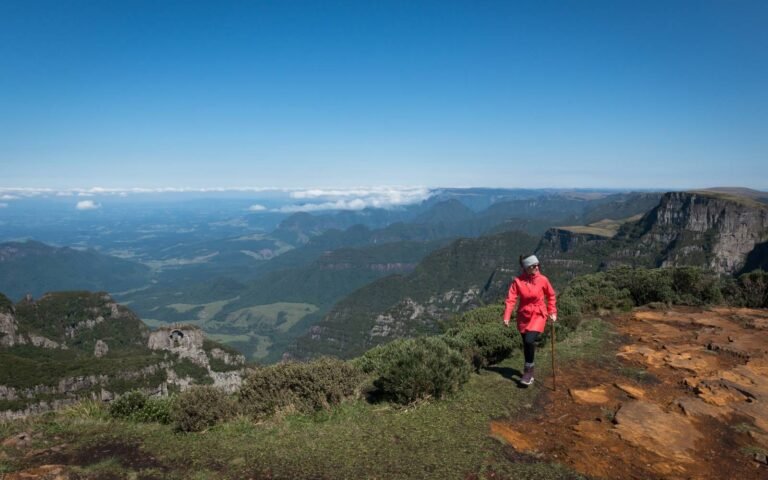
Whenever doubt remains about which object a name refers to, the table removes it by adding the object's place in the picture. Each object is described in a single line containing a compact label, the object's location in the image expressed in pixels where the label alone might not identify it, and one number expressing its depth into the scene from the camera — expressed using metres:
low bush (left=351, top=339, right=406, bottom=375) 10.81
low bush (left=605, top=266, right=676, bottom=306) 17.73
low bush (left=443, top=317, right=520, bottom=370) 10.63
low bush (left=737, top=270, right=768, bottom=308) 17.73
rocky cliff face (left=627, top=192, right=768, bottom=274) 185.38
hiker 8.83
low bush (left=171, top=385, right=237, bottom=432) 7.91
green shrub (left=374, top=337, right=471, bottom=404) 8.27
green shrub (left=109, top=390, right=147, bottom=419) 9.04
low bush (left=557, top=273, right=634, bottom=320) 15.60
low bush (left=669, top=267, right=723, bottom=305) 17.57
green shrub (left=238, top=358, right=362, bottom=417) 8.48
